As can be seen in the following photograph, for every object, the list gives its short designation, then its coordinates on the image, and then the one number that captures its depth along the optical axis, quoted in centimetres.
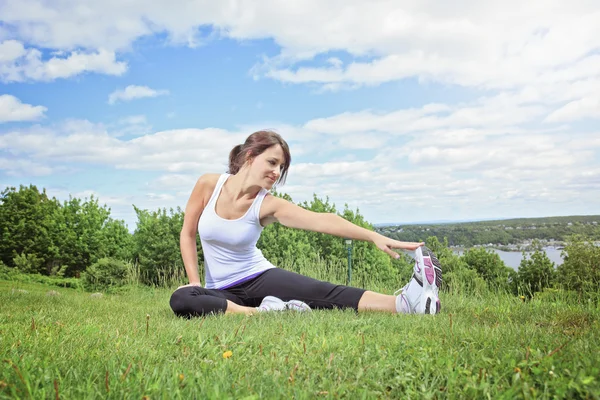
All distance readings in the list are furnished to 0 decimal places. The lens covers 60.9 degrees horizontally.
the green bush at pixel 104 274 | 915
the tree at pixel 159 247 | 910
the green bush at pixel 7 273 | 1072
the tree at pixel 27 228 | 1350
